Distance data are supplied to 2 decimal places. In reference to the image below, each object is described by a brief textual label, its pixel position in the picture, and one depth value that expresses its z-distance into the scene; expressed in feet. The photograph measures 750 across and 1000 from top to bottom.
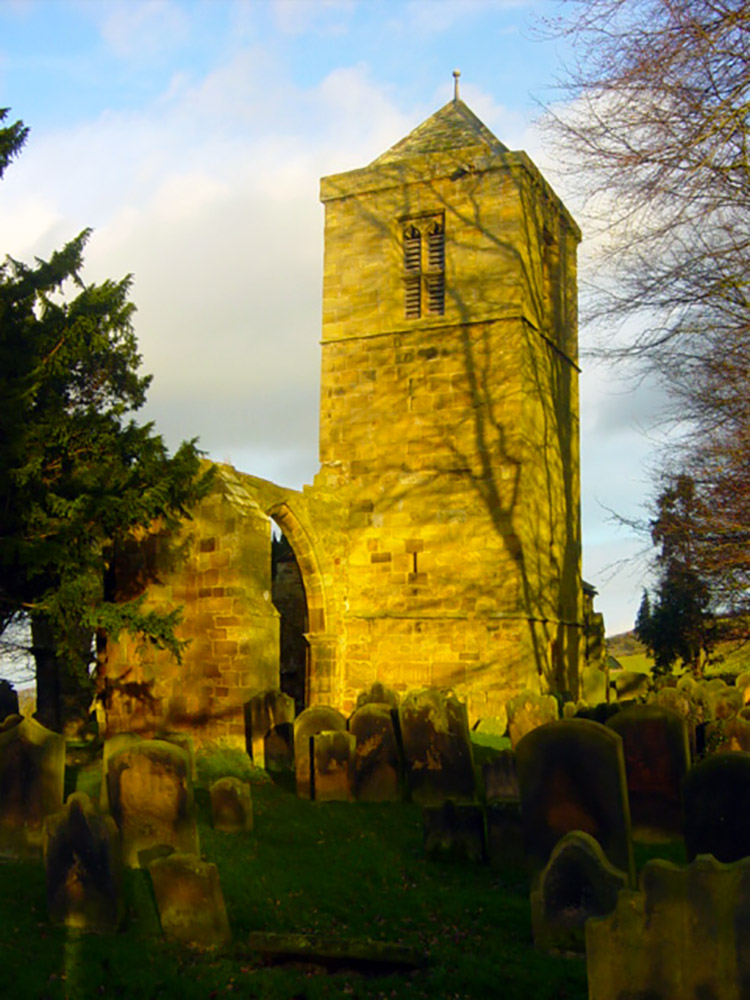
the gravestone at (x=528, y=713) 41.57
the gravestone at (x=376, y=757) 33.96
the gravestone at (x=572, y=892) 18.08
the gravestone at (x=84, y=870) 20.26
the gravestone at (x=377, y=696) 43.32
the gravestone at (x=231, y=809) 28.07
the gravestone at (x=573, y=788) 21.89
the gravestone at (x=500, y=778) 31.09
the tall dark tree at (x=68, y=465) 36.37
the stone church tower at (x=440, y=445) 59.47
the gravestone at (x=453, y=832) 26.14
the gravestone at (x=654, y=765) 27.40
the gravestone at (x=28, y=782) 24.76
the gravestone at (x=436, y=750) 33.47
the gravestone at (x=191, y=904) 19.66
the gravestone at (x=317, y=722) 36.24
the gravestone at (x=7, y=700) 40.11
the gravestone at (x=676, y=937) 13.20
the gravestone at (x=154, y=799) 23.97
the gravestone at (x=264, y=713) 42.98
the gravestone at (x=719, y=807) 21.06
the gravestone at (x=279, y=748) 39.73
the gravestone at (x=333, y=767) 33.63
